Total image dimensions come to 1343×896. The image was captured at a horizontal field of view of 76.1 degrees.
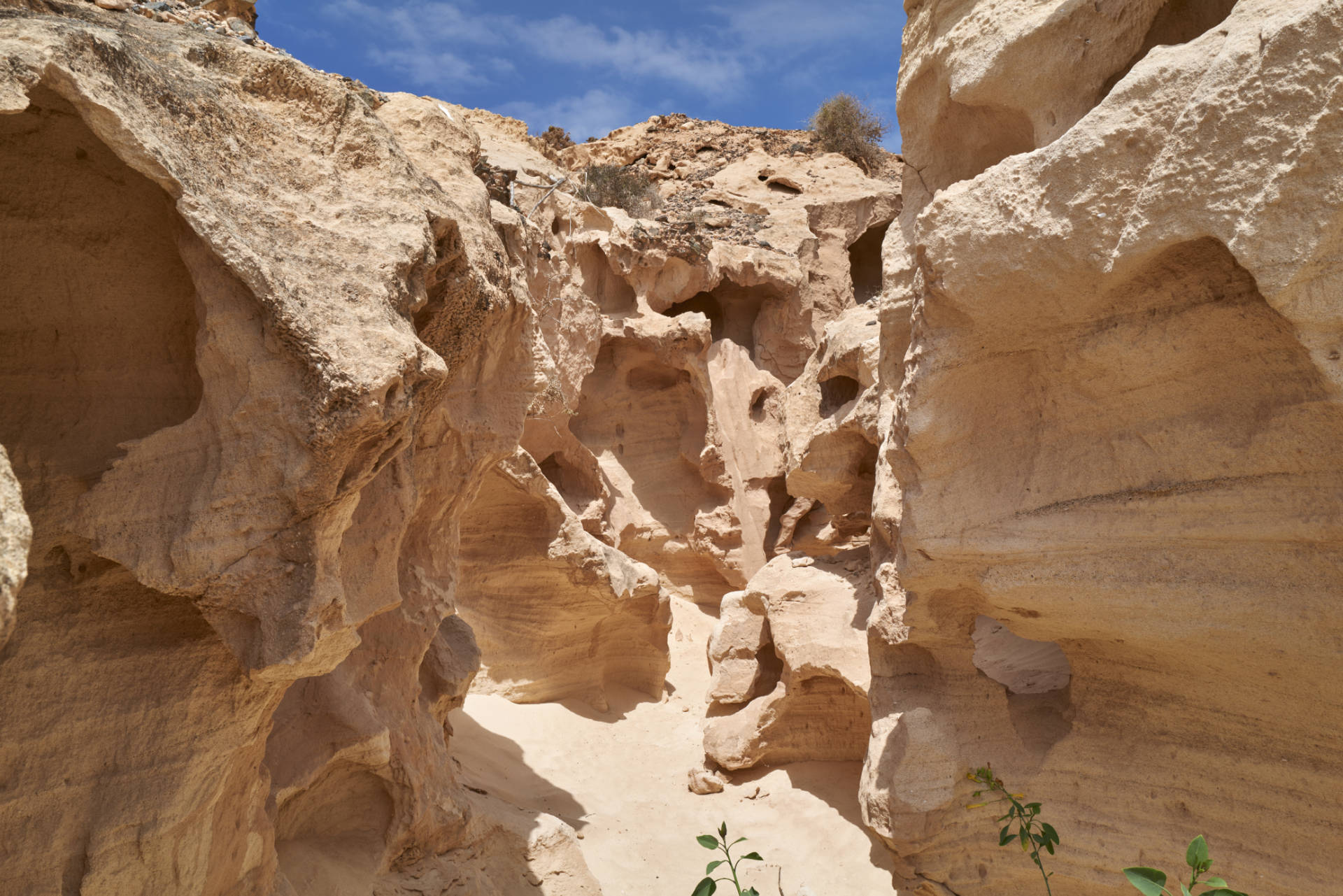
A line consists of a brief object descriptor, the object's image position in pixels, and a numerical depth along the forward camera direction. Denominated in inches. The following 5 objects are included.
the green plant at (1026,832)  79.8
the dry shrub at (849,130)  584.4
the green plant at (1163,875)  49.0
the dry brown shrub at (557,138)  564.1
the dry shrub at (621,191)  471.2
